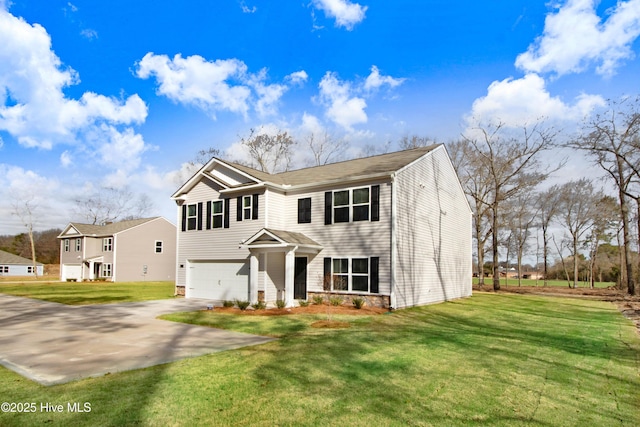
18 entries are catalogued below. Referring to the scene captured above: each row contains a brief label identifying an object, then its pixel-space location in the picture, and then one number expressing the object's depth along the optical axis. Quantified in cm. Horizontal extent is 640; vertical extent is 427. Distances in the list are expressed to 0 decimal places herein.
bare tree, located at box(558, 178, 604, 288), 4088
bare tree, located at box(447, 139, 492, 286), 3444
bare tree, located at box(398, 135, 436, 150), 3828
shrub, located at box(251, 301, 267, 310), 1602
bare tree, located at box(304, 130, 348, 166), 3859
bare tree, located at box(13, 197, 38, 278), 5211
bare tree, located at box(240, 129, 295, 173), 3841
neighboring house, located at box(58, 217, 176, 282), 3994
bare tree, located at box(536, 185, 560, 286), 4216
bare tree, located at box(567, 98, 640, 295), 2517
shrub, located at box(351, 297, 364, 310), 1560
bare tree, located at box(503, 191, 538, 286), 4108
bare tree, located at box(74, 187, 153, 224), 5919
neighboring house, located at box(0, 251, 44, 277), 5781
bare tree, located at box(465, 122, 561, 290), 3091
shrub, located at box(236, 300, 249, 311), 1570
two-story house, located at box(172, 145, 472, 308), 1638
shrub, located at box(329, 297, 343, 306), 1614
